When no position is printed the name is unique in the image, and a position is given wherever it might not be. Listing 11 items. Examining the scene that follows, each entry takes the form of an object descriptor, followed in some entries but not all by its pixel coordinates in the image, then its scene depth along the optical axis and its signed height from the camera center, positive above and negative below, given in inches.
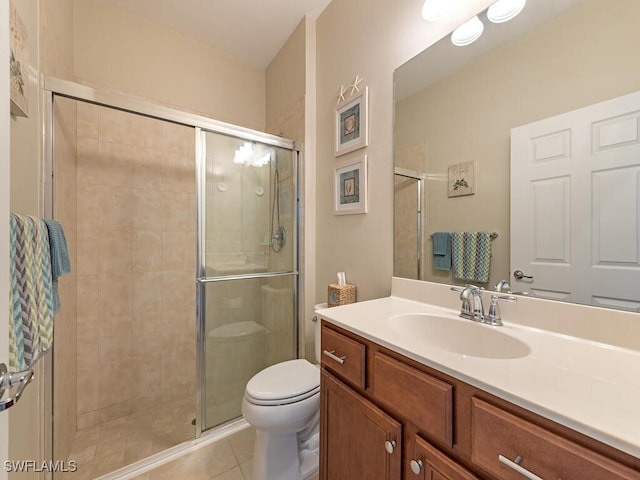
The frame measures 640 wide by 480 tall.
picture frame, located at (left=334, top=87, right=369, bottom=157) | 57.4 +27.7
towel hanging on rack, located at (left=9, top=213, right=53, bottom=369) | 26.7 -6.2
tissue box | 59.9 -13.1
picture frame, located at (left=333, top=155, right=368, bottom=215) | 58.6 +12.8
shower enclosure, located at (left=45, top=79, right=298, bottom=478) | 61.6 -9.9
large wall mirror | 28.6 +12.5
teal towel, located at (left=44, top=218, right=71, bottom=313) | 35.5 -2.2
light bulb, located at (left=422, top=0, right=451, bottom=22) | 43.4 +39.4
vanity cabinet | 17.4 -17.3
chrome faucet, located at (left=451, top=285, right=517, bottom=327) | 35.5 -9.8
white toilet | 46.4 -33.4
